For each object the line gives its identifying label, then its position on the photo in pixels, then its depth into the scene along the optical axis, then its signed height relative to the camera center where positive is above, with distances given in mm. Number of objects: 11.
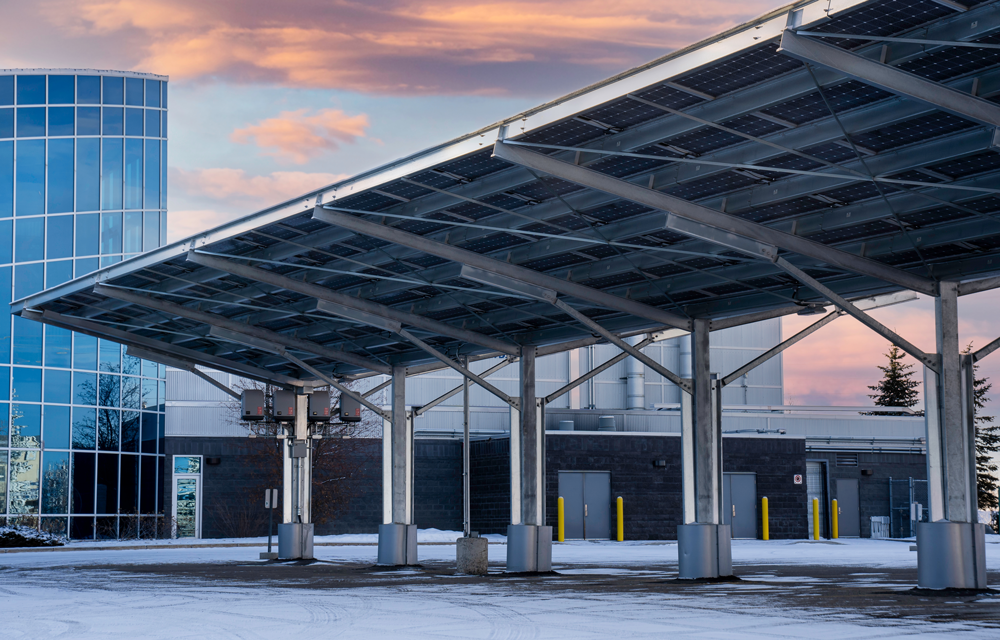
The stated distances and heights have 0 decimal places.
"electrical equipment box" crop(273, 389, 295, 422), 29484 +892
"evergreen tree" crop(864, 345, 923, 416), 96875 +4356
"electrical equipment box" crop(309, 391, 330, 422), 29844 +869
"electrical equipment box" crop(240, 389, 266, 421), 28453 +919
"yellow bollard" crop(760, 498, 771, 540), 47906 -3314
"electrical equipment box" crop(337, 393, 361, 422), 29047 +795
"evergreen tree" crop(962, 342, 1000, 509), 83875 -1838
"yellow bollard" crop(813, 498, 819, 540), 48766 -3384
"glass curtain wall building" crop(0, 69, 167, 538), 46844 +6434
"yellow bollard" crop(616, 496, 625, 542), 45844 -3254
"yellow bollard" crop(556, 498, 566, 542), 44938 -3270
